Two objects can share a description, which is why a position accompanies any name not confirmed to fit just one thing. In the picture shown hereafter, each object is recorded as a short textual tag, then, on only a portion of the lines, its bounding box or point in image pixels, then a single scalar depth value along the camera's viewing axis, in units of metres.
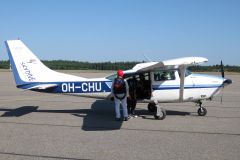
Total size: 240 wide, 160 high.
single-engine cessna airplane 11.11
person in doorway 11.03
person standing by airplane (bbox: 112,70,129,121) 10.04
